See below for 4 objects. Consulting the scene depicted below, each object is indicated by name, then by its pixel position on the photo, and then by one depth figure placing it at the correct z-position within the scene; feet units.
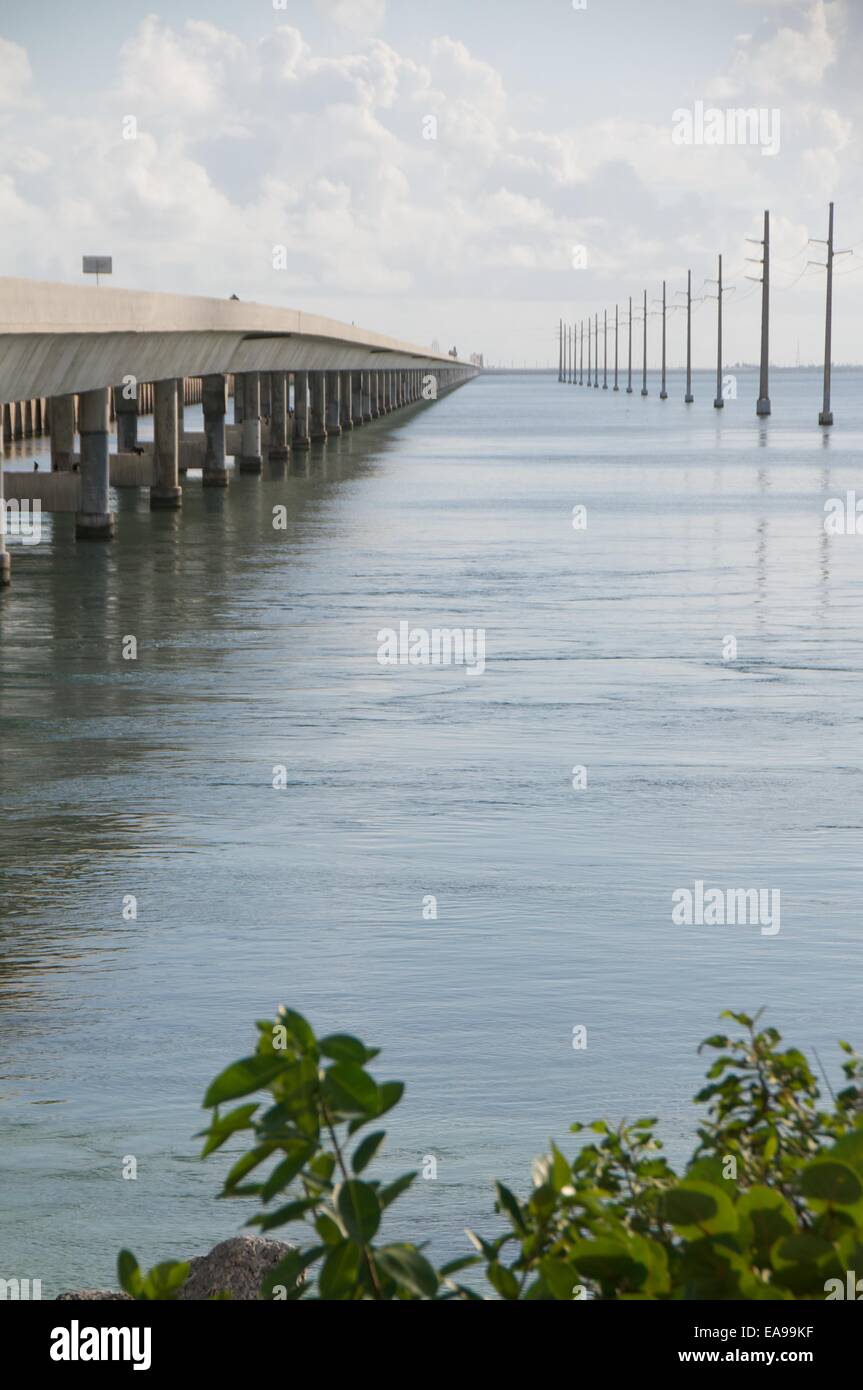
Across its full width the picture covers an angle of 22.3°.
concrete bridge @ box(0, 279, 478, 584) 95.30
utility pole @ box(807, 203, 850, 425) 319.47
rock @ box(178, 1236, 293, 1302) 19.86
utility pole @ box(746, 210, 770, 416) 348.38
